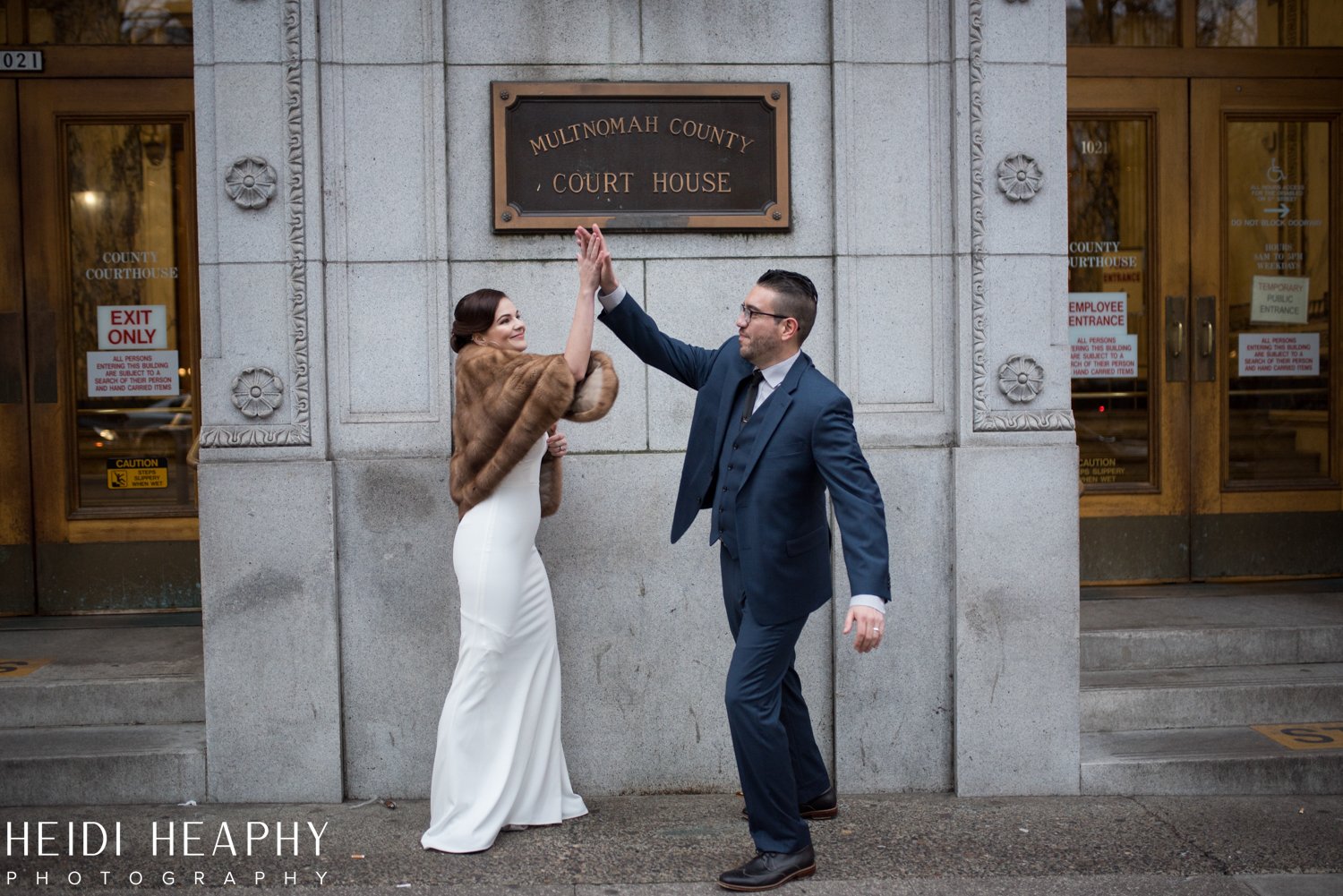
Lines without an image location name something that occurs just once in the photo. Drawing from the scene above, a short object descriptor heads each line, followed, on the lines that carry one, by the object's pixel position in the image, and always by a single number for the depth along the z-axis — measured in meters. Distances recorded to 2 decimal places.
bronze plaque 5.71
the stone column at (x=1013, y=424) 5.73
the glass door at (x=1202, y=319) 7.74
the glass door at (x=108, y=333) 7.37
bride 4.92
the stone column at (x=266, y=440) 5.57
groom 4.59
